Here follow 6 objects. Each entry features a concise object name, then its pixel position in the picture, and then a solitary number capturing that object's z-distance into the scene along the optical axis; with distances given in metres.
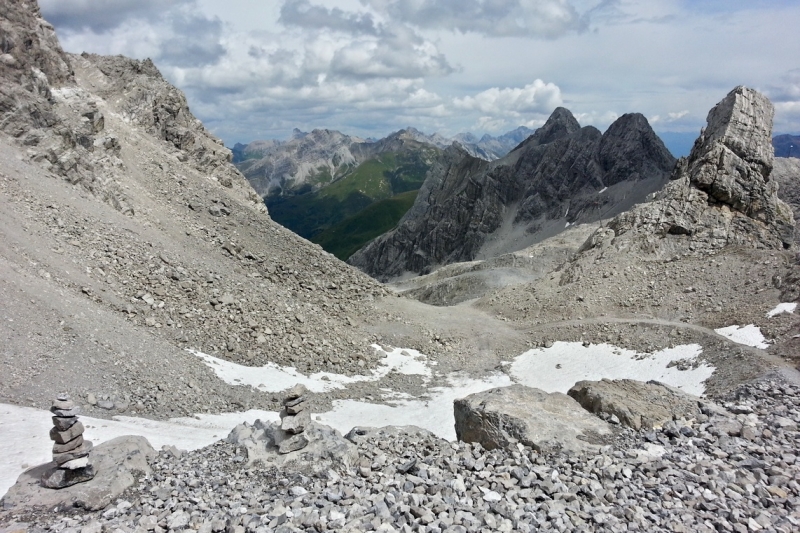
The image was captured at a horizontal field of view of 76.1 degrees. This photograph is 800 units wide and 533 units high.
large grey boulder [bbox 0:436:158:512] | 10.95
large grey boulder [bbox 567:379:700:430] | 14.66
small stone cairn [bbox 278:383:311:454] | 13.83
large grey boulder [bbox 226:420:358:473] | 13.17
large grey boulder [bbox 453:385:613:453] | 13.57
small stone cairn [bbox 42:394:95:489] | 11.54
